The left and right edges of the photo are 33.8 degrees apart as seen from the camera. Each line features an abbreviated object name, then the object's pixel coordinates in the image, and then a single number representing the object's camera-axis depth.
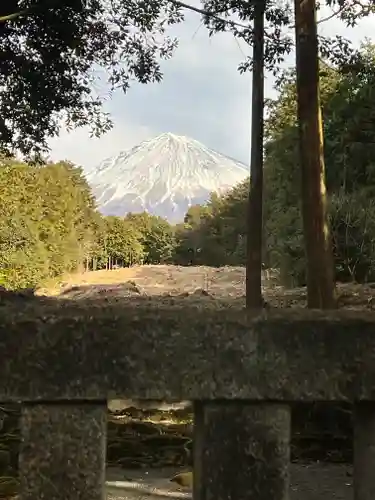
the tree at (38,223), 22.42
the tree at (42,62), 7.56
